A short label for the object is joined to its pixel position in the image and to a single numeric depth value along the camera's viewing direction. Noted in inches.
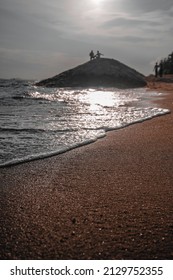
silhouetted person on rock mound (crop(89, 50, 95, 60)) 1529.3
